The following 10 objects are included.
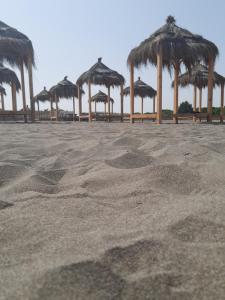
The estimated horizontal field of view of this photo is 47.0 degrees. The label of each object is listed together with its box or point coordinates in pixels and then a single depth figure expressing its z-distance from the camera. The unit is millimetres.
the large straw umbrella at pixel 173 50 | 7220
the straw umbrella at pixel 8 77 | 13016
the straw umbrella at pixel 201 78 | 11277
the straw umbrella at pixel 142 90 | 14462
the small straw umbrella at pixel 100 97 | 17700
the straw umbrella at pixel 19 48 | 8820
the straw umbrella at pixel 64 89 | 14707
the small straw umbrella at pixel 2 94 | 14959
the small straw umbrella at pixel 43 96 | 18127
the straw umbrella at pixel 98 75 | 11242
